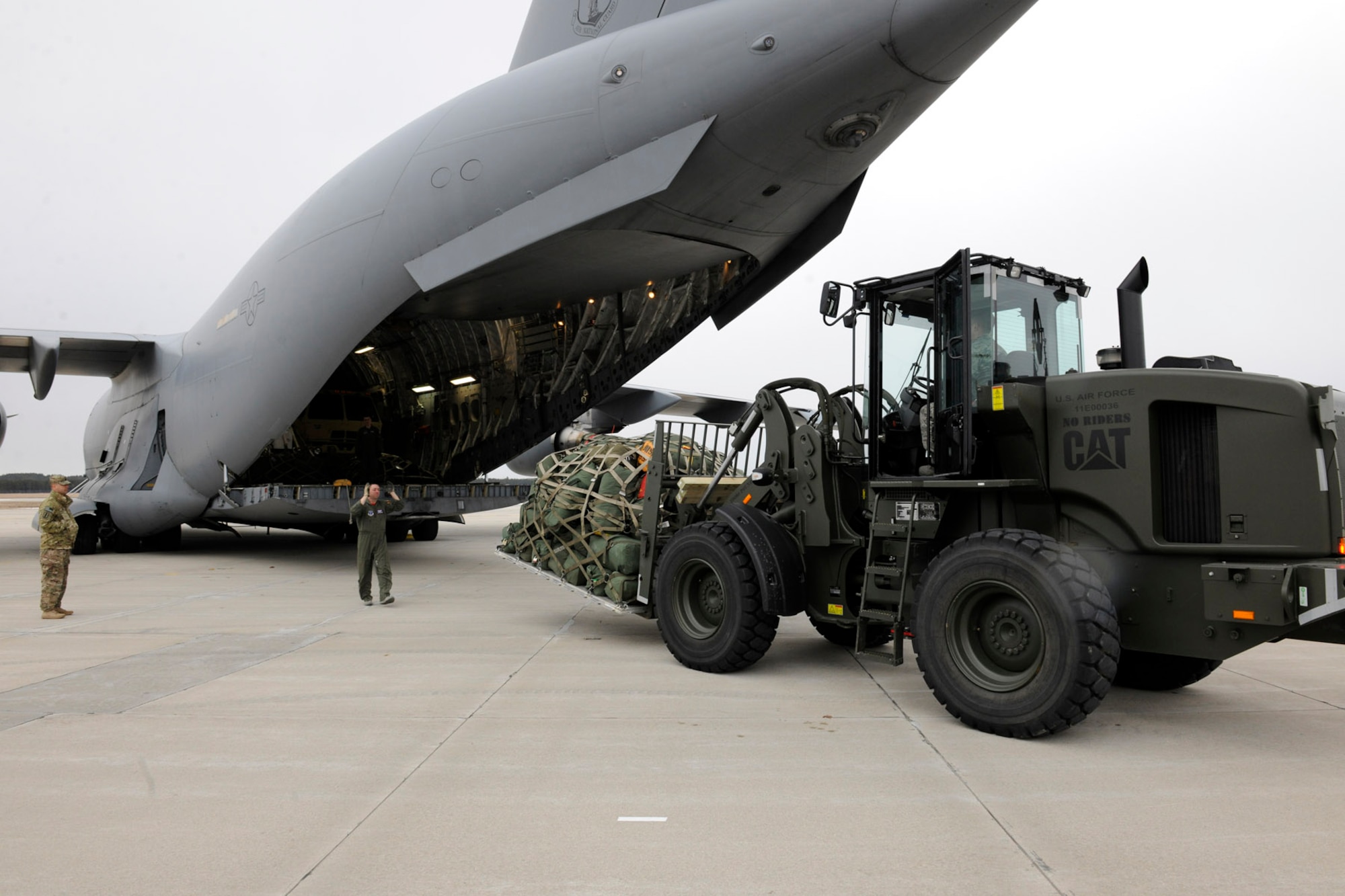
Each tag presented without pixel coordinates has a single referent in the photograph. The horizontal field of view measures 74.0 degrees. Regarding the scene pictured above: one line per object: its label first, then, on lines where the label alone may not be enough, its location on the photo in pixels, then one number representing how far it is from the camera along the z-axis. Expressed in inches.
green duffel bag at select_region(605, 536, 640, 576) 311.9
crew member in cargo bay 615.5
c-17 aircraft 344.2
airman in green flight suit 410.9
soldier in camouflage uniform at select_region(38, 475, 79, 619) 361.1
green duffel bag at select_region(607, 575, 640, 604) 307.6
